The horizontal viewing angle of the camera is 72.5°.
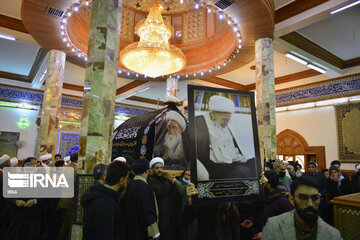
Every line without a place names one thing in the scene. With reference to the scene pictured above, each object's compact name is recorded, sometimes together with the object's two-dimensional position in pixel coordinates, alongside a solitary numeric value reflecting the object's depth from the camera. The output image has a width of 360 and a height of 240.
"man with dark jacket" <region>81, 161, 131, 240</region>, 1.46
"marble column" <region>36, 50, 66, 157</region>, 5.13
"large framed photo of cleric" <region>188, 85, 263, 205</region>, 1.60
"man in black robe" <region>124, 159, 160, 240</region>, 1.84
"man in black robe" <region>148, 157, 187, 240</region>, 2.18
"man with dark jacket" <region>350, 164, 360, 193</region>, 3.57
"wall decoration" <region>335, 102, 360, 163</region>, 6.63
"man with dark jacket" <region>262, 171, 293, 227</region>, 1.94
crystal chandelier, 4.97
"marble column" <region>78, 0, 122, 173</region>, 2.77
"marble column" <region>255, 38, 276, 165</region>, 4.36
